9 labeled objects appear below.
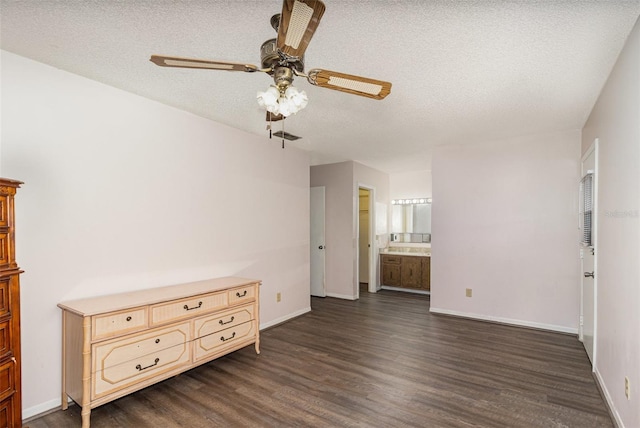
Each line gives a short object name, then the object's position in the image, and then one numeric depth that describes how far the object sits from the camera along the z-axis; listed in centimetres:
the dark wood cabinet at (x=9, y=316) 181
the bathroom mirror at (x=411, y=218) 679
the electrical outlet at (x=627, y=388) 191
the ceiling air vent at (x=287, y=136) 398
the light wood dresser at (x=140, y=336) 216
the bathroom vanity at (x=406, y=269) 611
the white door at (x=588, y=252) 285
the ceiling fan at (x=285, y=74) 149
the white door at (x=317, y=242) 592
